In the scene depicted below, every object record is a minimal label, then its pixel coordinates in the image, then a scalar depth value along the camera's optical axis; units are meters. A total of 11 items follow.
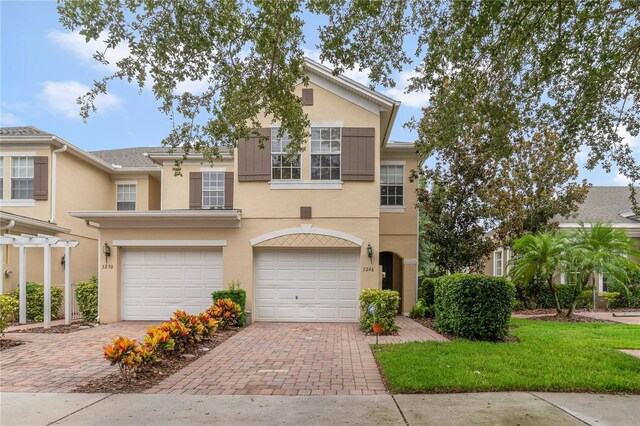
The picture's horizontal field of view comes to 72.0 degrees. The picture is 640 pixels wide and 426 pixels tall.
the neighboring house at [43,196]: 14.99
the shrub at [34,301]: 13.78
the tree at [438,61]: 5.86
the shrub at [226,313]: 11.20
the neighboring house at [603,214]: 19.94
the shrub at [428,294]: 13.97
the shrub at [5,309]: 9.47
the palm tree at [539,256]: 13.12
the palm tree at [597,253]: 13.16
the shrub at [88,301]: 13.47
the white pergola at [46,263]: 12.33
